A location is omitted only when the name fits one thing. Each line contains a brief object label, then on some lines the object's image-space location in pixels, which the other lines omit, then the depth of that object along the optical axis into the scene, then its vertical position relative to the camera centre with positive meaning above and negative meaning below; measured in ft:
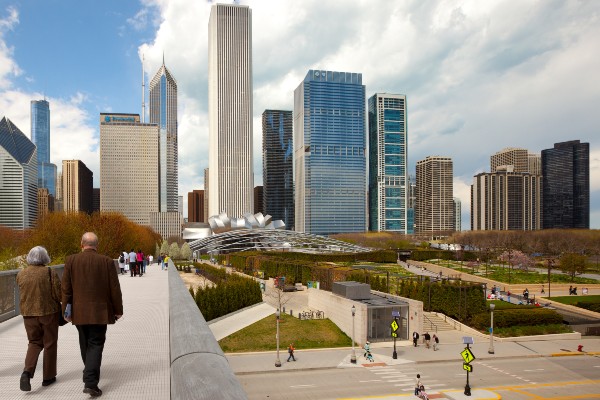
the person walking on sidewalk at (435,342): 92.89 -32.63
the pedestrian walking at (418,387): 63.26 -28.44
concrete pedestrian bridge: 7.35 -6.35
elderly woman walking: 15.31 -4.17
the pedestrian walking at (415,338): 95.10 -31.83
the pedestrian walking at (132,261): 75.87 -11.77
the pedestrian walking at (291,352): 81.77 -30.03
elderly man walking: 14.79 -3.49
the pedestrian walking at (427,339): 93.40 -31.59
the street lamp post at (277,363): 78.39 -30.77
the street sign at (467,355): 66.80 -25.11
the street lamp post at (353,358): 82.02 -31.19
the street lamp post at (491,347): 89.68 -32.15
